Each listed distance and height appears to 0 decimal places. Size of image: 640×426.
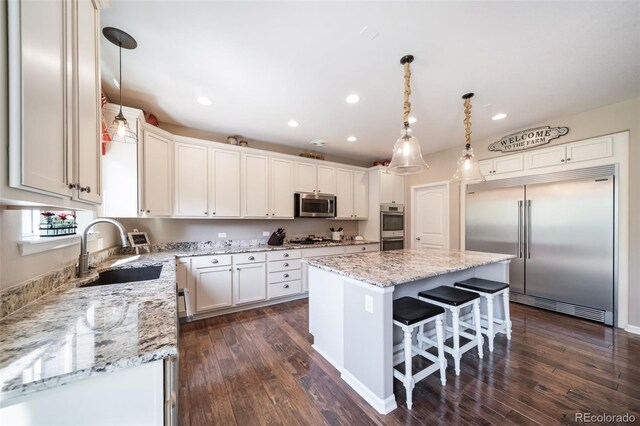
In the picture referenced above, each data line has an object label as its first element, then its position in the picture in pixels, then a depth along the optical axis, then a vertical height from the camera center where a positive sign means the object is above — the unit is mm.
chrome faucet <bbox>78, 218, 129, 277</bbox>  1668 -318
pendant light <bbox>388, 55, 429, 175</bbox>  2006 +554
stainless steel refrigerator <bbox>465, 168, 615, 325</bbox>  2787 -352
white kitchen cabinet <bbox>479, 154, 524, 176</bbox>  3469 +744
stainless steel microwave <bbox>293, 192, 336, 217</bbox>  4036 +143
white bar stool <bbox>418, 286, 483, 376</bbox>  1896 -759
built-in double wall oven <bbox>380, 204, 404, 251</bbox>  4707 -287
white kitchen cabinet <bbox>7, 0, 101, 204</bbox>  696 +432
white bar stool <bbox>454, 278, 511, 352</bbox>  2205 -829
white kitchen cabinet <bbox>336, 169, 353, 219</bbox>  4516 +364
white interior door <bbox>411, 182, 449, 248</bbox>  4391 -63
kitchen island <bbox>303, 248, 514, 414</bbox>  1583 -724
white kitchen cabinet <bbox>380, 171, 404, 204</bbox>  4707 +497
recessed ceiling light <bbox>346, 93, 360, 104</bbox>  2564 +1275
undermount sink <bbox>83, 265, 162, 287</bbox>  1813 -515
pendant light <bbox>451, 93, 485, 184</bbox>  2422 +485
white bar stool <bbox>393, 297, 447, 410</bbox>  1624 -809
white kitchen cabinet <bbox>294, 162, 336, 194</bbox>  4086 +628
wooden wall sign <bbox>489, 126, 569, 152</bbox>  3148 +1066
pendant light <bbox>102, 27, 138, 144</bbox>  1644 +1265
